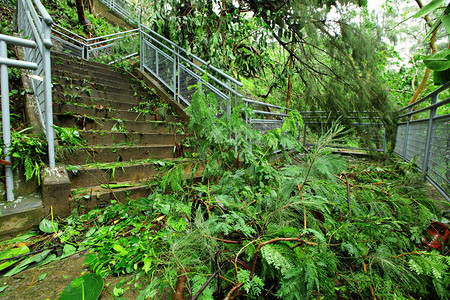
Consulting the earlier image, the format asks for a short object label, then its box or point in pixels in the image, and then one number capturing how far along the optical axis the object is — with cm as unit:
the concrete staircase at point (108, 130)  209
